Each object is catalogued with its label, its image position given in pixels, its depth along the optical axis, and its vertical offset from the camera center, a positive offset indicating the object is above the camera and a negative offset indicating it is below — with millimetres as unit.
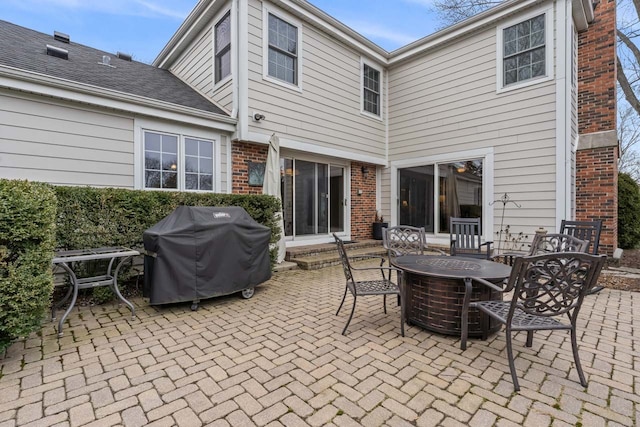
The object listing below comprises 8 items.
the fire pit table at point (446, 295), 2850 -817
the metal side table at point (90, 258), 2927 -544
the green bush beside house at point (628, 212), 8039 -14
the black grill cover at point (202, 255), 3451 -551
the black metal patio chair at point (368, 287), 2953 -798
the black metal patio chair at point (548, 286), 2059 -534
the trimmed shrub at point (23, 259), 2387 -415
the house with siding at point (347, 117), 4770 +1777
